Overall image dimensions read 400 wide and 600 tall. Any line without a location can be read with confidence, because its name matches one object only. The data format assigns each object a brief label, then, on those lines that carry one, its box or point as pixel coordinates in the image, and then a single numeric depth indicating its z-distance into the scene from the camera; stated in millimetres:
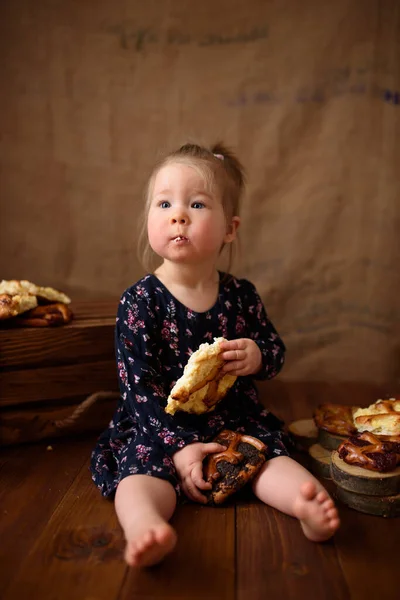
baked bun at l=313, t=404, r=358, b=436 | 1406
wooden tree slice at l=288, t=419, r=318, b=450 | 1527
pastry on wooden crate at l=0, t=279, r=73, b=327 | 1501
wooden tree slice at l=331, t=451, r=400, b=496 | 1179
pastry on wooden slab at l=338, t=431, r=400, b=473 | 1183
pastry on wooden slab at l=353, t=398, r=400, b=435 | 1312
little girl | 1227
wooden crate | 1542
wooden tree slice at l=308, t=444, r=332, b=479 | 1390
